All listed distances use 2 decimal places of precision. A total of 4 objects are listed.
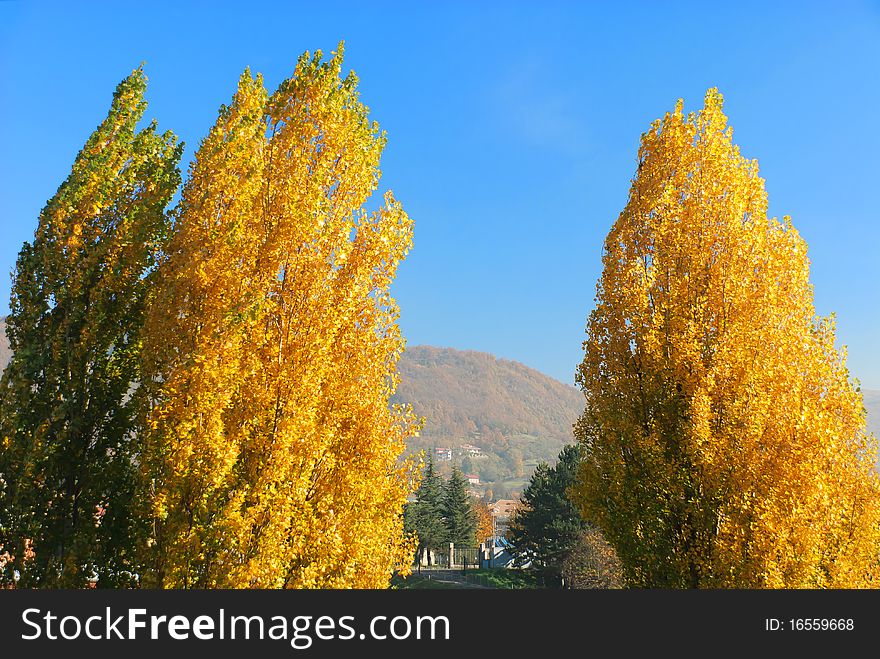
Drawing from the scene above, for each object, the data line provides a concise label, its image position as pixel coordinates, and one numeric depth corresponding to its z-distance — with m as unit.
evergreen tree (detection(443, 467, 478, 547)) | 50.69
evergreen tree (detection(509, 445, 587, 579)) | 33.84
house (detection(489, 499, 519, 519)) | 116.45
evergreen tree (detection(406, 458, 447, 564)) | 46.16
